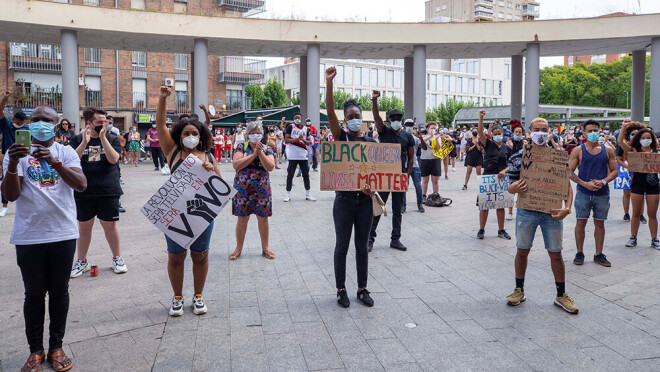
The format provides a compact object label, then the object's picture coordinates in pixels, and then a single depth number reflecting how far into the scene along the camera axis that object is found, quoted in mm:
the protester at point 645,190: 8234
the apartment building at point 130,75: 37406
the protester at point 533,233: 5551
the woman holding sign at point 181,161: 5160
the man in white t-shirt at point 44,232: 4066
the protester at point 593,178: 7395
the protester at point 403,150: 8164
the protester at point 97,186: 6520
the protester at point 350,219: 5551
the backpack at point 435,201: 12719
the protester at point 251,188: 7215
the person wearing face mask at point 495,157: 9188
